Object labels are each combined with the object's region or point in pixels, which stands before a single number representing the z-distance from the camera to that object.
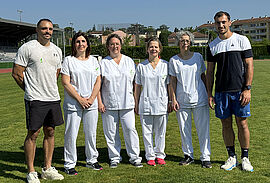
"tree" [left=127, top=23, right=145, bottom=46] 78.22
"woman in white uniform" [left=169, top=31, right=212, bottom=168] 4.62
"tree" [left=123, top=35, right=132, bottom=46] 63.43
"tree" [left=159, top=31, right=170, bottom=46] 74.81
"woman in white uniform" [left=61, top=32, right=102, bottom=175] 4.38
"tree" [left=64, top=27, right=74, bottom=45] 84.98
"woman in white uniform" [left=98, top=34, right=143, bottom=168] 4.66
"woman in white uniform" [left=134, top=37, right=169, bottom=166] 4.69
